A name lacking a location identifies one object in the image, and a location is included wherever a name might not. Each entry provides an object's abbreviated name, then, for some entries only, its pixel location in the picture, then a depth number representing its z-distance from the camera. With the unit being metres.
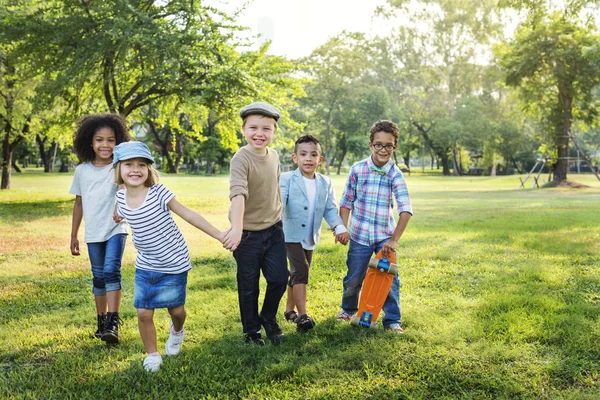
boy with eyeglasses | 4.29
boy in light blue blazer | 4.34
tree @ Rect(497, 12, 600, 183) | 23.53
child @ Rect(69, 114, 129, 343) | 4.07
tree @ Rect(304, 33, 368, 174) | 45.53
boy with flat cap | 3.83
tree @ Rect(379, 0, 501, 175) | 38.25
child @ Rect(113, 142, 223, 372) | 3.45
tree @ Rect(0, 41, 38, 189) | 15.11
